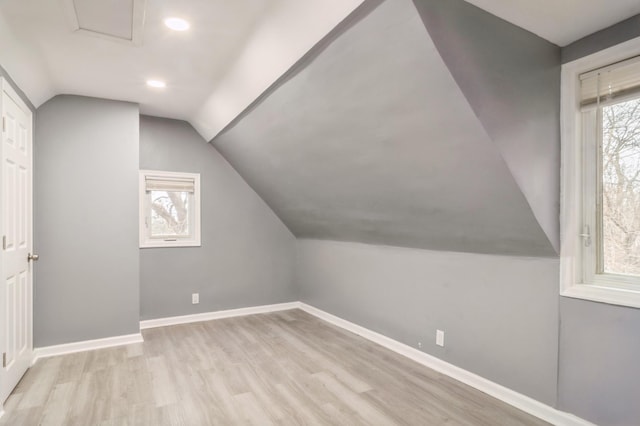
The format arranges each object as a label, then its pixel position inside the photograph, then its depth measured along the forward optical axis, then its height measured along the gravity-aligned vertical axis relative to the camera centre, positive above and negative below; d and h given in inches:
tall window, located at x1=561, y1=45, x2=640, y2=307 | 76.2 +6.2
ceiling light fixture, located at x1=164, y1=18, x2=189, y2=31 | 84.6 +44.5
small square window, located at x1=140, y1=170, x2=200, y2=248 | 164.4 +2.1
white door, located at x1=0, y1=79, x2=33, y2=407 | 94.2 -7.7
